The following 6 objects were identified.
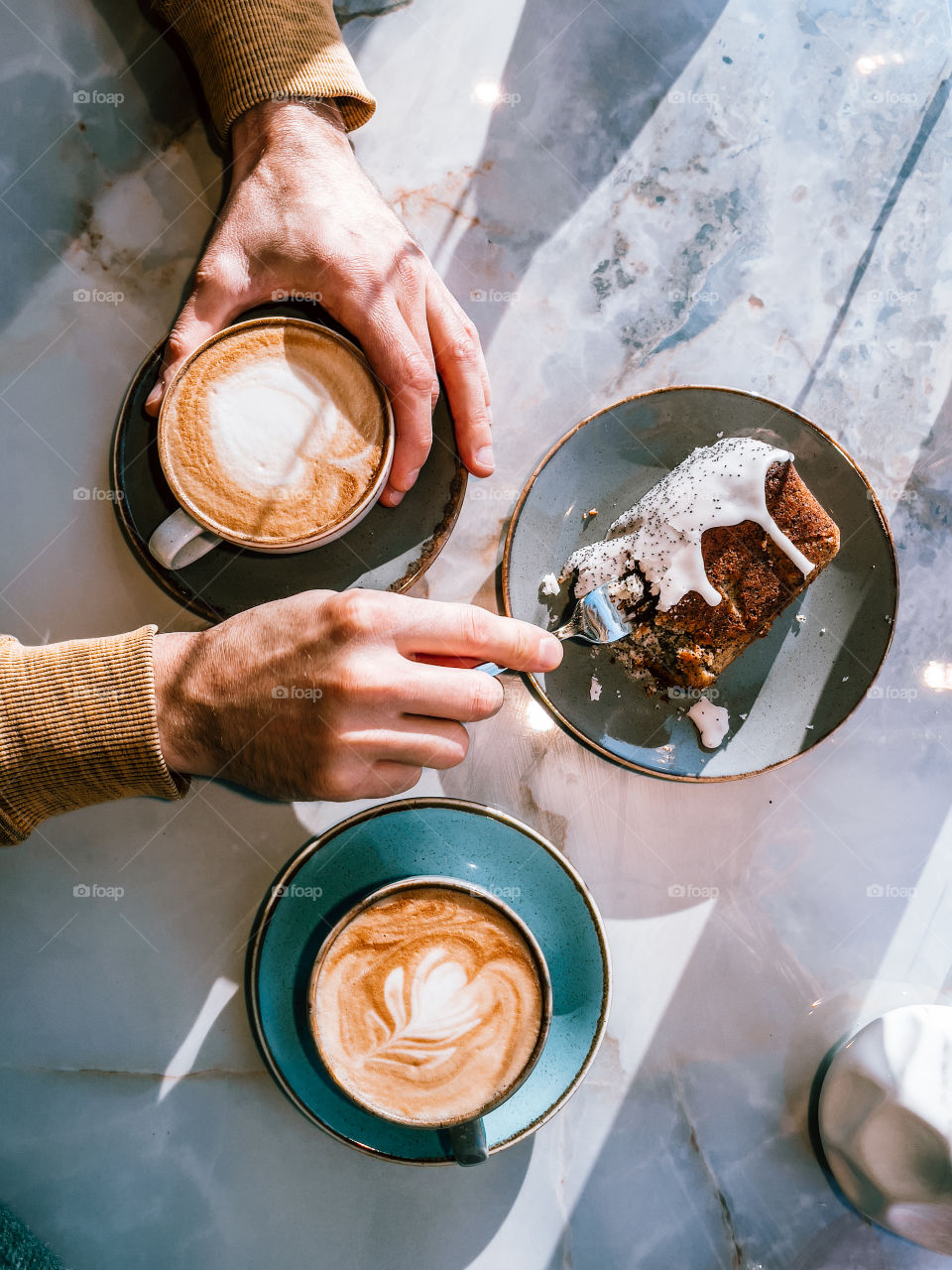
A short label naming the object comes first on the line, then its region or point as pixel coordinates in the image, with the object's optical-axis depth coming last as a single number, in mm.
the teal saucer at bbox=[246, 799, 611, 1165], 659
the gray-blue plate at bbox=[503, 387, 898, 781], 682
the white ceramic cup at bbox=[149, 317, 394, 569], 632
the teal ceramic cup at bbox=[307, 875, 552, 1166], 623
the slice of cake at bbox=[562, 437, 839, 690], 668
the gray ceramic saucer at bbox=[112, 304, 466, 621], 656
